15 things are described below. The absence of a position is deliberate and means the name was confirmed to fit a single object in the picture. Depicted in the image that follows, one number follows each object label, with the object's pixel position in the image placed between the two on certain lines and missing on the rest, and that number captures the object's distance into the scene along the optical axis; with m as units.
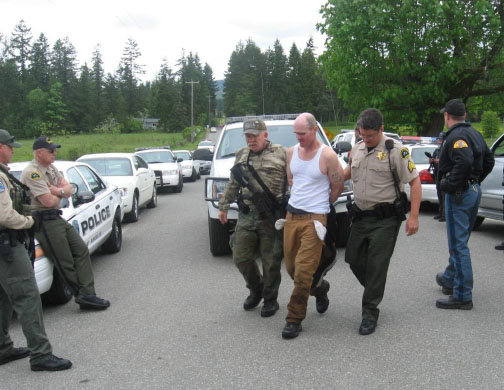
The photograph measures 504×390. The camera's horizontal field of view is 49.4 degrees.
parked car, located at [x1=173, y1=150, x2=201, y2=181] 23.72
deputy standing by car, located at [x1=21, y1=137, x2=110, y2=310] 5.22
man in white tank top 4.61
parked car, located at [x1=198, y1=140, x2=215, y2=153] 41.77
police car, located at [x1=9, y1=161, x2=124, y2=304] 5.49
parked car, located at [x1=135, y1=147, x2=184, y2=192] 18.23
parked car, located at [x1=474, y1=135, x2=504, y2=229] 8.70
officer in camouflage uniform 5.11
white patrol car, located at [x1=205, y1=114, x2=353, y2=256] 7.56
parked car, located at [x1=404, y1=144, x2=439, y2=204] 11.58
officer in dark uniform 5.16
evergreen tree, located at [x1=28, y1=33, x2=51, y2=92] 100.58
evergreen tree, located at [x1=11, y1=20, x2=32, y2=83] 98.50
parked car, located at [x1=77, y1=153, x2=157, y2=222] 11.90
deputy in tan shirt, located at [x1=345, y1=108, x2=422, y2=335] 4.58
